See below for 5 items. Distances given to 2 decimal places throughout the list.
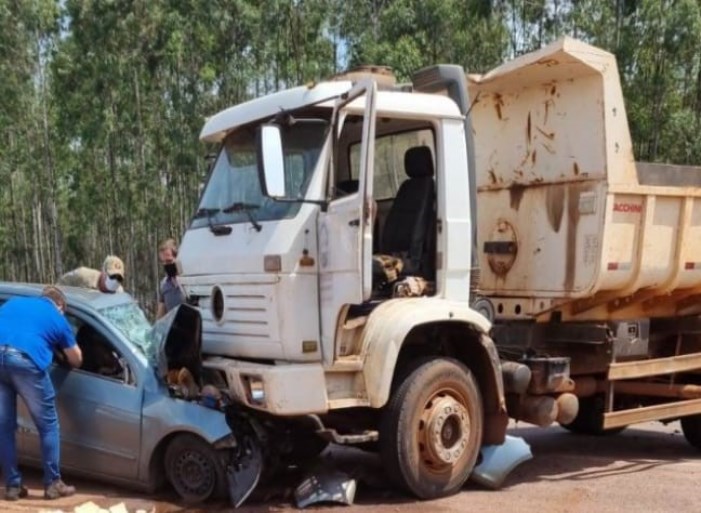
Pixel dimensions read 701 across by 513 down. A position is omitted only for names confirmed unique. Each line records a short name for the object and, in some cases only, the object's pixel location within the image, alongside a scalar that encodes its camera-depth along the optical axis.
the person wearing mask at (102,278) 8.33
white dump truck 5.59
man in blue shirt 6.09
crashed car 5.99
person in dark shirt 8.62
